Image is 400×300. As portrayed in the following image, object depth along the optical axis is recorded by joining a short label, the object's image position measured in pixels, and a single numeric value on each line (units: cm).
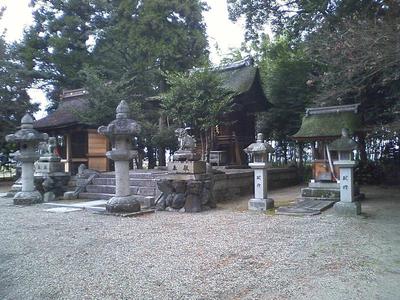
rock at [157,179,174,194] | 1061
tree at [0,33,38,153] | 2233
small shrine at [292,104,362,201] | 1151
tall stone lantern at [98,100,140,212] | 966
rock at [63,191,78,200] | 1356
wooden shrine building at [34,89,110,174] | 1970
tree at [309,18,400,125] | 746
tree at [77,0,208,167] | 1900
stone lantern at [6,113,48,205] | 1214
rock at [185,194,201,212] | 1020
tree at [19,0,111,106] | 2358
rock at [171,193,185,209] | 1039
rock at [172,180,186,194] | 1040
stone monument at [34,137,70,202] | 1372
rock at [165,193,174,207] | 1054
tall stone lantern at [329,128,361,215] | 897
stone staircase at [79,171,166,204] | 1224
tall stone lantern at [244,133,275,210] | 1023
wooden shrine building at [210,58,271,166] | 1802
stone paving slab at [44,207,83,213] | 1055
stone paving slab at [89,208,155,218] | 943
